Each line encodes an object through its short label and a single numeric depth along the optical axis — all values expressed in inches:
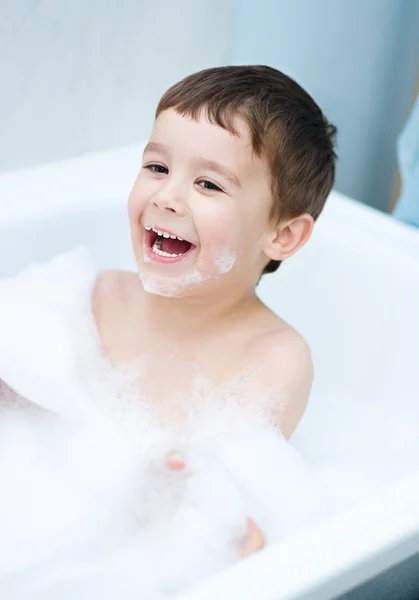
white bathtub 60.6
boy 49.5
